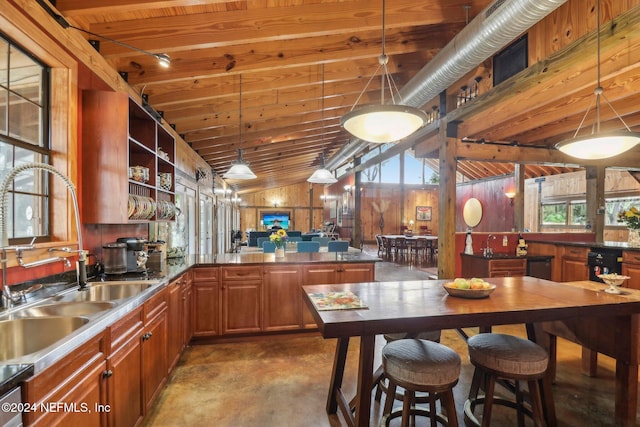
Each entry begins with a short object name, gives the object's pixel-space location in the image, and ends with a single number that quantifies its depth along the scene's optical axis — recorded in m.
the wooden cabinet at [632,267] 3.81
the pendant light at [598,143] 2.11
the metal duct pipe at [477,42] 1.86
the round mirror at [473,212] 12.40
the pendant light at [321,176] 5.25
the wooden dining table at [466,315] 1.60
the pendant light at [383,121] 1.68
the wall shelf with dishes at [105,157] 2.19
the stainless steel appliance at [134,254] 2.51
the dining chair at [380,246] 9.78
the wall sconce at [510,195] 10.67
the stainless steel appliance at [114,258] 2.36
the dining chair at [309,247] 5.01
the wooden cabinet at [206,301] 3.16
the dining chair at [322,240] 6.76
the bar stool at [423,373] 1.57
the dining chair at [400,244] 8.85
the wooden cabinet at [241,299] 3.22
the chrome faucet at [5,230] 1.41
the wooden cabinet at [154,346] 1.92
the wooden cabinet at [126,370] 1.50
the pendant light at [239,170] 4.25
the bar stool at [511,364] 1.68
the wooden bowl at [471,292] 1.95
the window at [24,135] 1.73
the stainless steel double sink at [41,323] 1.38
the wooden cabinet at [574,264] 4.45
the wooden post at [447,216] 4.20
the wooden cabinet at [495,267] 4.62
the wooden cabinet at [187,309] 2.86
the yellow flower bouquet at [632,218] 3.96
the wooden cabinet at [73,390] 1.01
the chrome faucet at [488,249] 4.80
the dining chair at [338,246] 5.26
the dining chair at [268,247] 5.08
